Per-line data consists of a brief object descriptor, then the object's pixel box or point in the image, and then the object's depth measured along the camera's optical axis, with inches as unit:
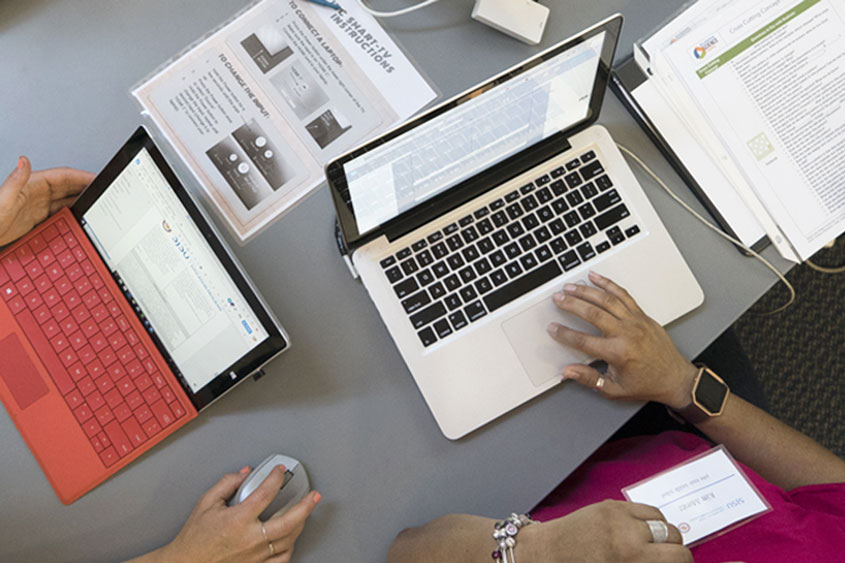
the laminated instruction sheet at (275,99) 35.2
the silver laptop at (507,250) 32.0
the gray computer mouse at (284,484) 32.1
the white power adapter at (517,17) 36.6
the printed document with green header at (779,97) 35.4
